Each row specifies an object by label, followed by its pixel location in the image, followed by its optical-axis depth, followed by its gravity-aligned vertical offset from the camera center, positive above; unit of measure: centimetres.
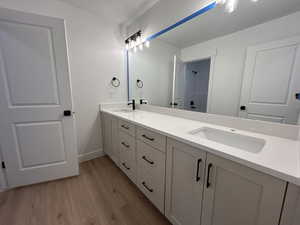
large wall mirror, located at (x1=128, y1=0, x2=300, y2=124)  94 +28
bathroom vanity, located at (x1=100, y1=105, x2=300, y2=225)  60 -48
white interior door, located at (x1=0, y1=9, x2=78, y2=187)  149 -11
